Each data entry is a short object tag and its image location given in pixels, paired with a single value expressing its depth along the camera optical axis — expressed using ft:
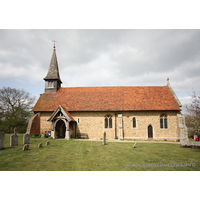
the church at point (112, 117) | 67.82
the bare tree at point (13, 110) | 99.81
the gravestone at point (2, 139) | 35.63
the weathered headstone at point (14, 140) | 40.80
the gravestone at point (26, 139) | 45.11
